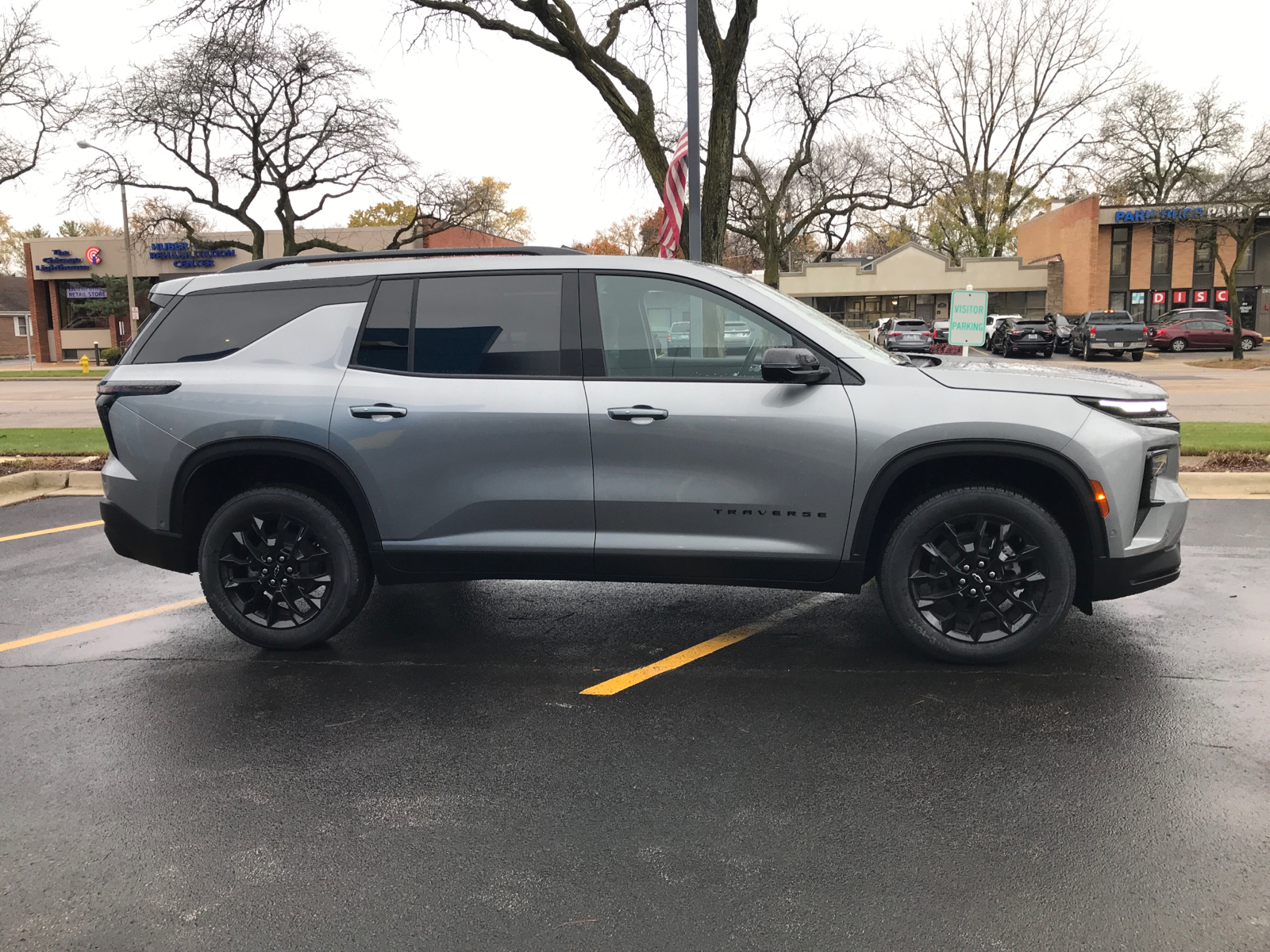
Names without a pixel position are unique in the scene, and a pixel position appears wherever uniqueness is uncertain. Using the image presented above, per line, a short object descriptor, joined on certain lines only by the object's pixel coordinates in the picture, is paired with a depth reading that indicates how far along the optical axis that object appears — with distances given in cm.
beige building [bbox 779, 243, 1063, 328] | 5488
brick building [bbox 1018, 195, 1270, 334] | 4912
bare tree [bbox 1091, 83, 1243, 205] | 4850
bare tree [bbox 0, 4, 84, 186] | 2780
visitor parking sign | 1117
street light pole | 3142
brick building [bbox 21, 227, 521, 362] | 4922
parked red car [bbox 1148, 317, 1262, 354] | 3766
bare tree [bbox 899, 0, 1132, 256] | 5416
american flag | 1112
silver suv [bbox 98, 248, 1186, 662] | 430
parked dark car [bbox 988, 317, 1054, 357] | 3550
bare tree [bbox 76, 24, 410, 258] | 2922
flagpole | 1141
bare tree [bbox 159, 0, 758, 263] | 1348
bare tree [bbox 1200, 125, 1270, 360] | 3203
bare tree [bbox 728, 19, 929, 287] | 2998
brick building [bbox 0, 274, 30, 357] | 7506
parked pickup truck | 3325
